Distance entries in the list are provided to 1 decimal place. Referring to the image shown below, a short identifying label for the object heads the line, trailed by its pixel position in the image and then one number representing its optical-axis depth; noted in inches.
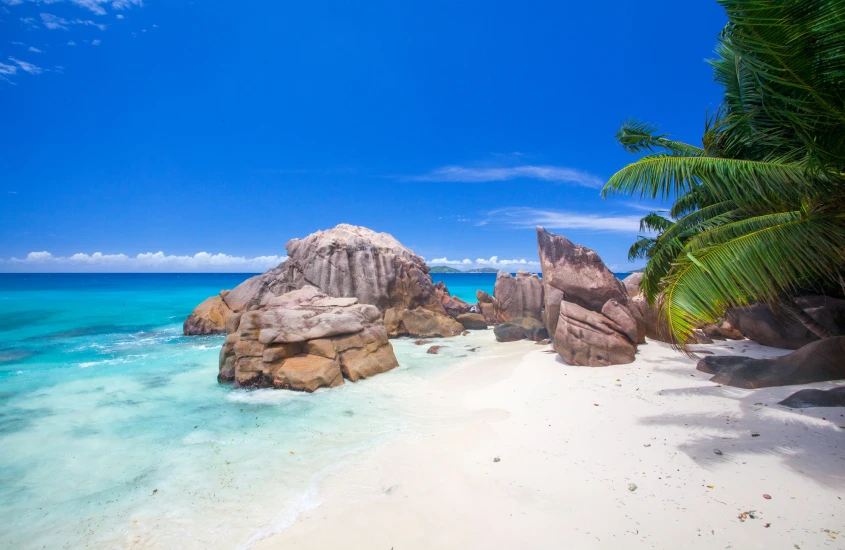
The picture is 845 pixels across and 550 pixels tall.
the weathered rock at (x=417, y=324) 941.8
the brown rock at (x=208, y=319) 1027.3
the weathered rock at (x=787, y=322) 456.4
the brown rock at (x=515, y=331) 837.2
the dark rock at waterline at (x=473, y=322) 1041.5
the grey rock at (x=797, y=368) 346.3
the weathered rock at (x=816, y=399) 294.0
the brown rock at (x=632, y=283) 819.0
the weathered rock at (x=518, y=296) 988.6
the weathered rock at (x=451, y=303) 1236.3
